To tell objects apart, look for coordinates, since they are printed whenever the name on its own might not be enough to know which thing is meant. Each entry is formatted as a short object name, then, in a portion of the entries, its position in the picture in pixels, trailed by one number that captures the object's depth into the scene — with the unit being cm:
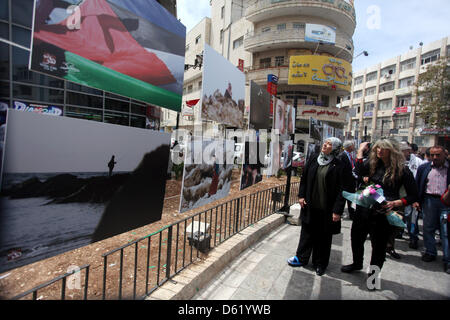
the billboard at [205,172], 283
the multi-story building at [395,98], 3481
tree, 2155
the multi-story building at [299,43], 2427
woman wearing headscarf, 329
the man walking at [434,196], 378
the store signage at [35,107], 426
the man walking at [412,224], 437
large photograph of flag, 150
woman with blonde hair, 304
